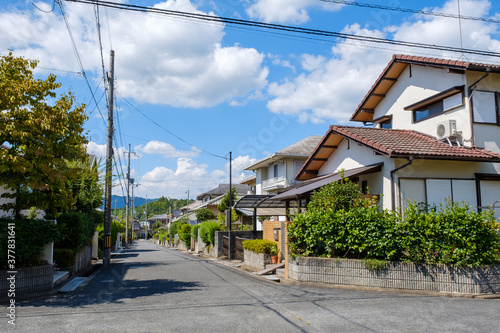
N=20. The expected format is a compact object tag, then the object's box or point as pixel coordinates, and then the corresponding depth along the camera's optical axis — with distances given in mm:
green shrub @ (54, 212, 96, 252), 13602
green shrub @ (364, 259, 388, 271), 9617
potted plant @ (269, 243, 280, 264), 14109
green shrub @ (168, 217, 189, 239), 42881
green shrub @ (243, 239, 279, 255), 14219
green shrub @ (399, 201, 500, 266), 9258
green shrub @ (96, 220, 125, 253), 24511
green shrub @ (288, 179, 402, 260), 9875
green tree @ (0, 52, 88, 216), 8422
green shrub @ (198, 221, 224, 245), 23828
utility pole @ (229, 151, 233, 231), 29019
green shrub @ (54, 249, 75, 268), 12852
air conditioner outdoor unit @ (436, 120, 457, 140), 13641
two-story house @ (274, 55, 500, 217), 12477
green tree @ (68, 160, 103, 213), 17109
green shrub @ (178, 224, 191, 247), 33781
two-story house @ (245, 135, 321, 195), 28359
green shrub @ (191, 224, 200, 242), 28889
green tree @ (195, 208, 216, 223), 41438
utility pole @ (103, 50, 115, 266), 18688
